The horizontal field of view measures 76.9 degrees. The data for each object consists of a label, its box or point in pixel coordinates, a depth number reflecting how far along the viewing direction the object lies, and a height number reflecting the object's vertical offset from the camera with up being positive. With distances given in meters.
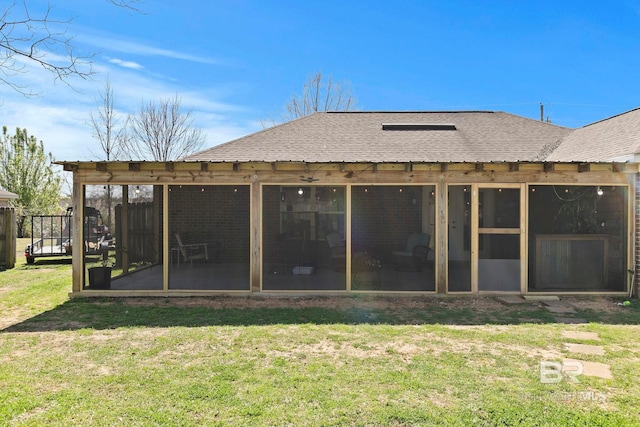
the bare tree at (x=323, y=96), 23.19 +6.90
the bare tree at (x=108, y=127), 17.78 +4.02
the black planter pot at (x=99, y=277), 7.32 -1.14
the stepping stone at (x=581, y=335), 4.83 -1.47
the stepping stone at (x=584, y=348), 4.32 -1.47
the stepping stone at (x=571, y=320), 5.50 -1.47
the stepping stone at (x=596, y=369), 3.70 -1.47
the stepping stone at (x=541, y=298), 6.94 -1.43
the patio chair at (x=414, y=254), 9.26 -0.91
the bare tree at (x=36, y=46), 4.07 +1.82
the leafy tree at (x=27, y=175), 22.12 +2.23
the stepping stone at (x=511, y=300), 6.68 -1.44
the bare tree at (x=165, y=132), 20.73 +4.38
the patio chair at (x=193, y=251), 10.24 -0.95
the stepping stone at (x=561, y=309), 6.15 -1.46
